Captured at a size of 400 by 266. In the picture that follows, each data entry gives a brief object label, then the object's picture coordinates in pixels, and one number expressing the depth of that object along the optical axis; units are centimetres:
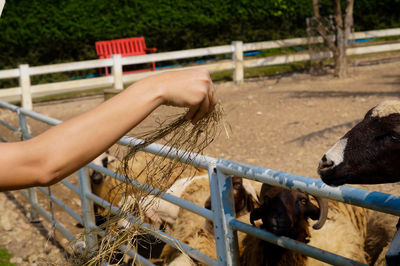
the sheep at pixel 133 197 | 208
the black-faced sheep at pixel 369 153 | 165
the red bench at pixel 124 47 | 1449
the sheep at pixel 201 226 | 331
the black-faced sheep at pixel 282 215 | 268
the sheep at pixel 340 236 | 307
